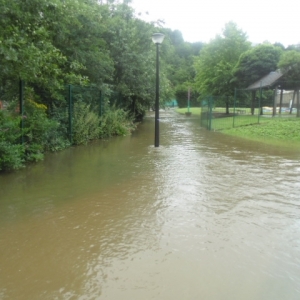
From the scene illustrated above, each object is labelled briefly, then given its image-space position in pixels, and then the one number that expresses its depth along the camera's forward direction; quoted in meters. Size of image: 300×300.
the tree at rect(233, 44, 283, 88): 29.03
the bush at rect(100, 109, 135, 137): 15.34
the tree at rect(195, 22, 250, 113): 32.97
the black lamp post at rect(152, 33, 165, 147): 11.51
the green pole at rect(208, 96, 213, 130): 18.75
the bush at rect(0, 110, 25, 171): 7.27
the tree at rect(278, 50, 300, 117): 24.30
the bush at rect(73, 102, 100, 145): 12.79
